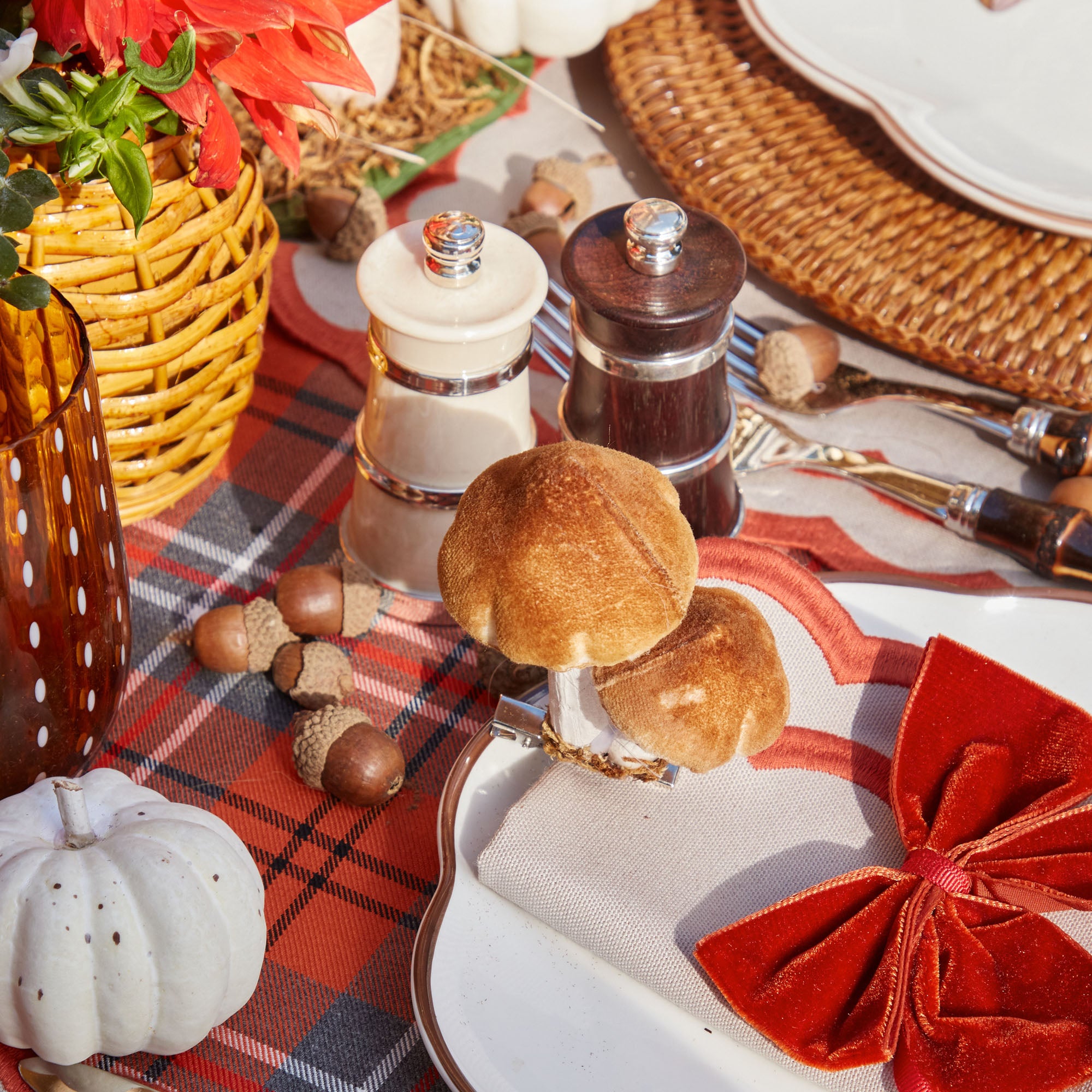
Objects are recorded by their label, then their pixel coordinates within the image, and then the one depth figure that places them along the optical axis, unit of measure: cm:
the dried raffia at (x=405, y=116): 90
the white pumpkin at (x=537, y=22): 91
